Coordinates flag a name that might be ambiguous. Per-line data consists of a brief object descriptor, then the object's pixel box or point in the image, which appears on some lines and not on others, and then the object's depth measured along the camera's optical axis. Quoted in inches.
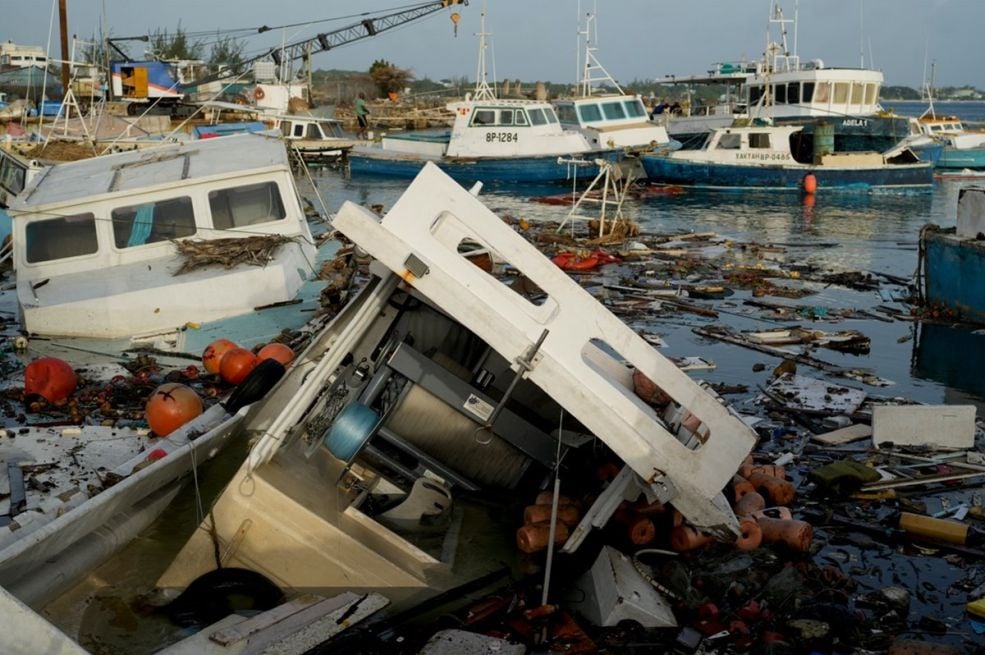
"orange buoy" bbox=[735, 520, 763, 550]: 243.4
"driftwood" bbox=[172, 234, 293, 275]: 428.5
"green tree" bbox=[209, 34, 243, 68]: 2731.8
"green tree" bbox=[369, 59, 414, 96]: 2854.3
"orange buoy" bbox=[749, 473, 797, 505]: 282.8
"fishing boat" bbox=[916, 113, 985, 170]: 1710.1
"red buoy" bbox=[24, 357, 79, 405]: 360.2
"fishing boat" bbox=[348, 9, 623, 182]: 1357.0
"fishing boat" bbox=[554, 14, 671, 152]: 1403.8
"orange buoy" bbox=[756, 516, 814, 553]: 249.1
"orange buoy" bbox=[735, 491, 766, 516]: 266.7
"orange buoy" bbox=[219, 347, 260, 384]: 367.9
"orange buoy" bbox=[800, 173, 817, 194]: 1299.2
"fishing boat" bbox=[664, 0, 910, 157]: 1385.3
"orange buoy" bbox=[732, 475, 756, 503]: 275.0
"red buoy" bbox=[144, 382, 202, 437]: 324.5
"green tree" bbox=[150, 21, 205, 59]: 2645.2
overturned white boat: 206.2
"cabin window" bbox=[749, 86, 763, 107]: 1526.8
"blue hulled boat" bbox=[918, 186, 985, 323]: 498.6
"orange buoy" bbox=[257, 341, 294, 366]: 360.5
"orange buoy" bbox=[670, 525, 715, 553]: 242.2
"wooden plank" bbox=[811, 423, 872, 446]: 340.5
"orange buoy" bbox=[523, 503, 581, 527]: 250.2
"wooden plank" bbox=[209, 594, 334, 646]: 195.0
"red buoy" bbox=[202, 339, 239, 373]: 375.6
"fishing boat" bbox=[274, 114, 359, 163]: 1592.0
